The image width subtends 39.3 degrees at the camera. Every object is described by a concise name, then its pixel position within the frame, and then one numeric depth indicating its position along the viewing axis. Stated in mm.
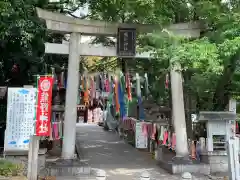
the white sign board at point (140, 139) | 17469
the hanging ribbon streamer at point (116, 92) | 16995
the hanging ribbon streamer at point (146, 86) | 19281
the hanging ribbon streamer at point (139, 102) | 18416
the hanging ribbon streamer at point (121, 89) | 16516
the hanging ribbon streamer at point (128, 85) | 15977
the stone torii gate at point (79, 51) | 12195
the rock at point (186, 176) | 7908
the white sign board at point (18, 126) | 11703
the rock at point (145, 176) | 7599
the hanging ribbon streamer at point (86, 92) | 17170
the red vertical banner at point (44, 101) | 9883
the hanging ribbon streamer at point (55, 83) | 17553
